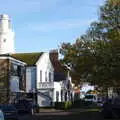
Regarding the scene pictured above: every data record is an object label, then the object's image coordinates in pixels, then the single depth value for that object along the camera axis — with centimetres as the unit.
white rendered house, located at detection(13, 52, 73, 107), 7831
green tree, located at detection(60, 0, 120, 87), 5478
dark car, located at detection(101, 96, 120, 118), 4625
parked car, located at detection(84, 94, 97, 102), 10453
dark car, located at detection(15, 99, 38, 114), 5664
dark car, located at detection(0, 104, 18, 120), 3881
